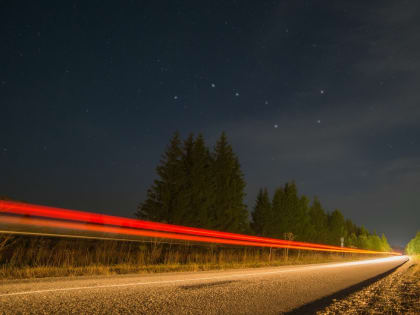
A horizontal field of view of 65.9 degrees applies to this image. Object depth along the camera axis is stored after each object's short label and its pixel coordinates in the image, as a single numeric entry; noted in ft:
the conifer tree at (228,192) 116.47
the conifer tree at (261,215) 151.06
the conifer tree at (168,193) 101.04
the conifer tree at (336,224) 258.22
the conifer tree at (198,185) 104.89
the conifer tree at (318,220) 212.23
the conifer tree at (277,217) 152.02
